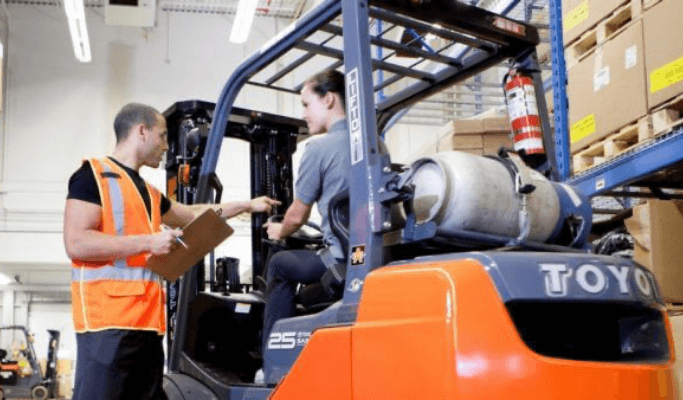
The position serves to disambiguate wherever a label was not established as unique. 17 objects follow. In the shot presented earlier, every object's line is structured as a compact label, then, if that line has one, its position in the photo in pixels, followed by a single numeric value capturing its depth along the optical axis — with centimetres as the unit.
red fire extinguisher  358
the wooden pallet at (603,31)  484
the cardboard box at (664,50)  438
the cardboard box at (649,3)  459
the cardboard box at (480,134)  701
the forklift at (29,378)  2041
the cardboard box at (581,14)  513
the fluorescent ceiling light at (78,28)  1200
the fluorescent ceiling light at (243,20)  1209
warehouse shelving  436
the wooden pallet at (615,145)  465
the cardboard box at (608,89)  473
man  348
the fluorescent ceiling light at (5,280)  2379
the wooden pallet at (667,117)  444
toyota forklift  251
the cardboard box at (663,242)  458
